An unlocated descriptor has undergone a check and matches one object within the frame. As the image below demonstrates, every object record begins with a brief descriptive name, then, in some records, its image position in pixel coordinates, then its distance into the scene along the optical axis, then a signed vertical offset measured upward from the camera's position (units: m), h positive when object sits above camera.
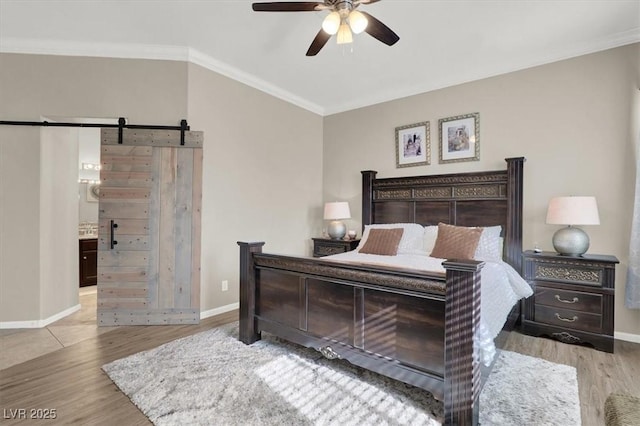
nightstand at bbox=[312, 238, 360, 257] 4.38 -0.48
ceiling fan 2.09 +1.37
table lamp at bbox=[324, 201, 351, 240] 4.48 -0.03
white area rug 1.82 -1.20
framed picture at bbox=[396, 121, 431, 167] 4.20 +0.95
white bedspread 1.86 -0.59
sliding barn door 3.29 -0.18
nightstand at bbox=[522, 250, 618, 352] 2.73 -0.77
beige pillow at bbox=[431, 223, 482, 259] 3.08 -0.30
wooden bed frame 1.68 -0.66
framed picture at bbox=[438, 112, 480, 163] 3.81 +0.96
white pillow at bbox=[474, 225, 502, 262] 3.09 -0.33
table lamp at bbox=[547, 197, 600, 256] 2.82 -0.04
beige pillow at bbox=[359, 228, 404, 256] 3.56 -0.34
